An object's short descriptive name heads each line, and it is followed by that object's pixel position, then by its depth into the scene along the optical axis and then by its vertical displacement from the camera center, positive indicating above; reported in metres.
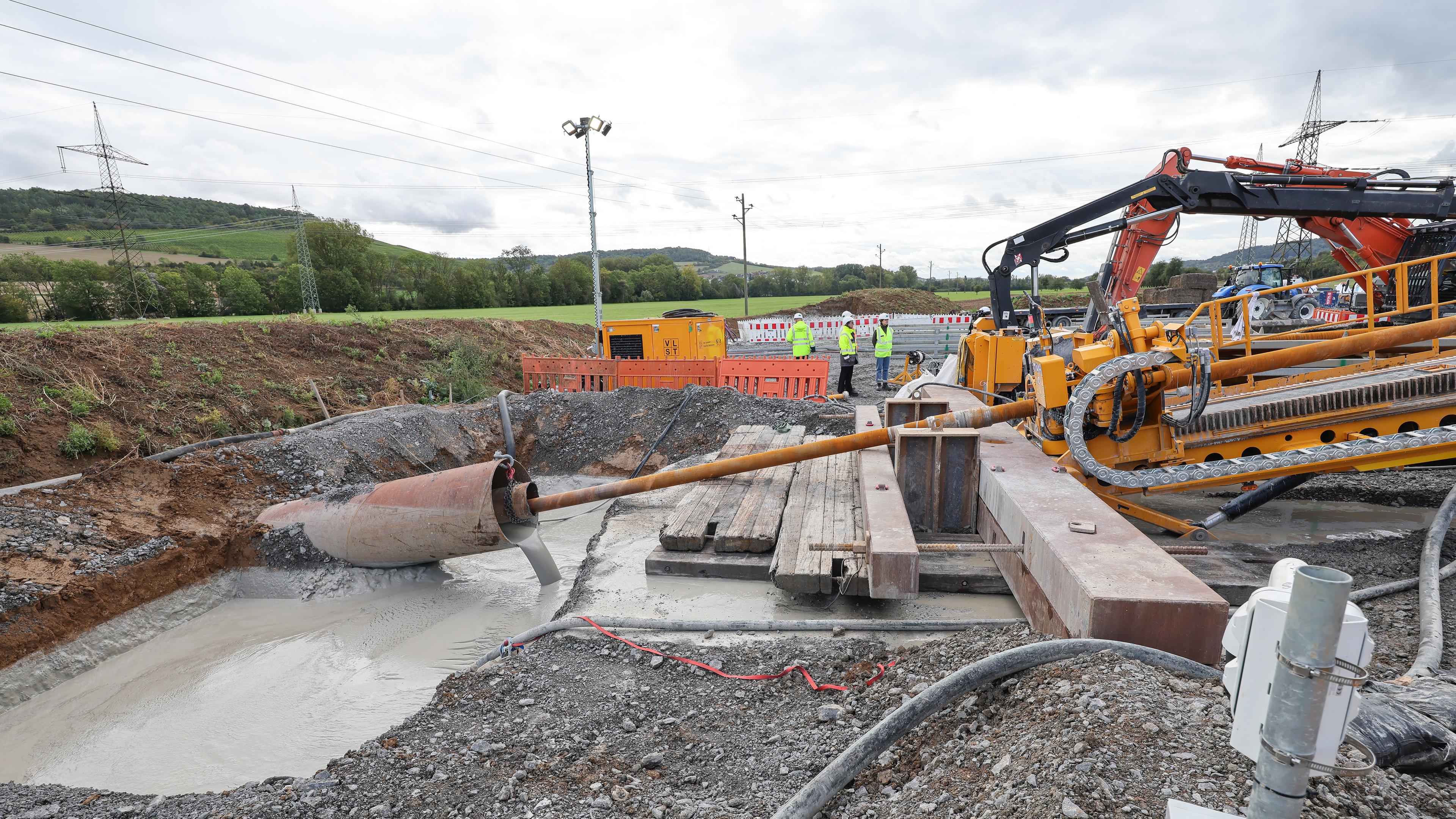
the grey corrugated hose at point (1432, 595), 2.96 -1.66
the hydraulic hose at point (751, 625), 3.95 -1.99
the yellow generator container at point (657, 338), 15.49 -1.08
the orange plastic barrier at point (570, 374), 14.69 -1.81
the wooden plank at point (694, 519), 5.22 -1.83
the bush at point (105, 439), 8.64 -1.71
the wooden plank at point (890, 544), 3.95 -1.50
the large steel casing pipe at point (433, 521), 5.69 -1.93
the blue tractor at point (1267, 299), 15.61 -0.46
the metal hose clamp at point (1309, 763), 1.20 -0.84
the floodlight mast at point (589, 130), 19.64 +4.56
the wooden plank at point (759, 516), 5.10 -1.79
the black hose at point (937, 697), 2.22 -1.41
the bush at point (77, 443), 8.32 -1.70
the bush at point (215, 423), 10.13 -1.82
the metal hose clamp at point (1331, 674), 1.15 -0.66
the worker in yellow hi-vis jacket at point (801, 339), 15.91 -1.19
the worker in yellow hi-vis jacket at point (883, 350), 14.93 -1.39
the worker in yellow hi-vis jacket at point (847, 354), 14.16 -1.39
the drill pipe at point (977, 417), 4.15 -0.96
